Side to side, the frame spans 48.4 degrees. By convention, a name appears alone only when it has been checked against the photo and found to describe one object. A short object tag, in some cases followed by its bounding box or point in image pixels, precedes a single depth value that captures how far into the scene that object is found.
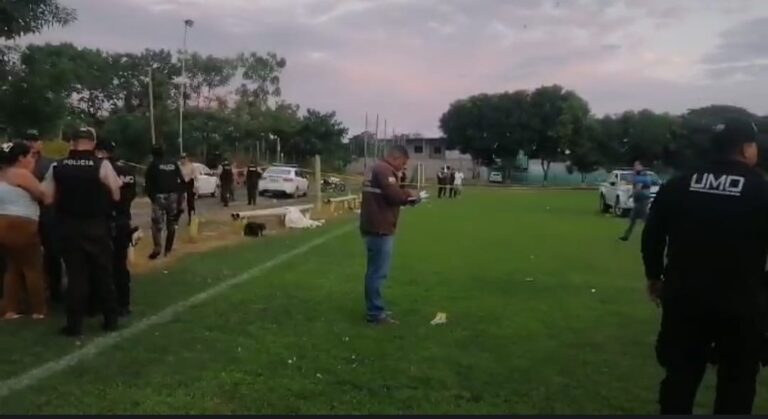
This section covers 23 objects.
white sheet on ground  21.66
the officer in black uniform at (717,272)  4.20
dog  18.71
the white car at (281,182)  40.94
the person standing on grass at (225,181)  31.38
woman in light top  7.89
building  84.56
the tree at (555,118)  84.57
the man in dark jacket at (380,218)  8.21
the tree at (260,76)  77.19
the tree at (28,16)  8.87
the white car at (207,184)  38.92
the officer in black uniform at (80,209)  7.43
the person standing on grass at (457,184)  46.28
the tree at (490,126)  88.00
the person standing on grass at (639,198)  19.47
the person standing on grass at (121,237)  8.42
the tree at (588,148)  84.38
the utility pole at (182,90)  55.95
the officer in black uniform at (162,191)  13.02
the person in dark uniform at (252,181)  31.55
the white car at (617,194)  29.31
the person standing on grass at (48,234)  8.10
